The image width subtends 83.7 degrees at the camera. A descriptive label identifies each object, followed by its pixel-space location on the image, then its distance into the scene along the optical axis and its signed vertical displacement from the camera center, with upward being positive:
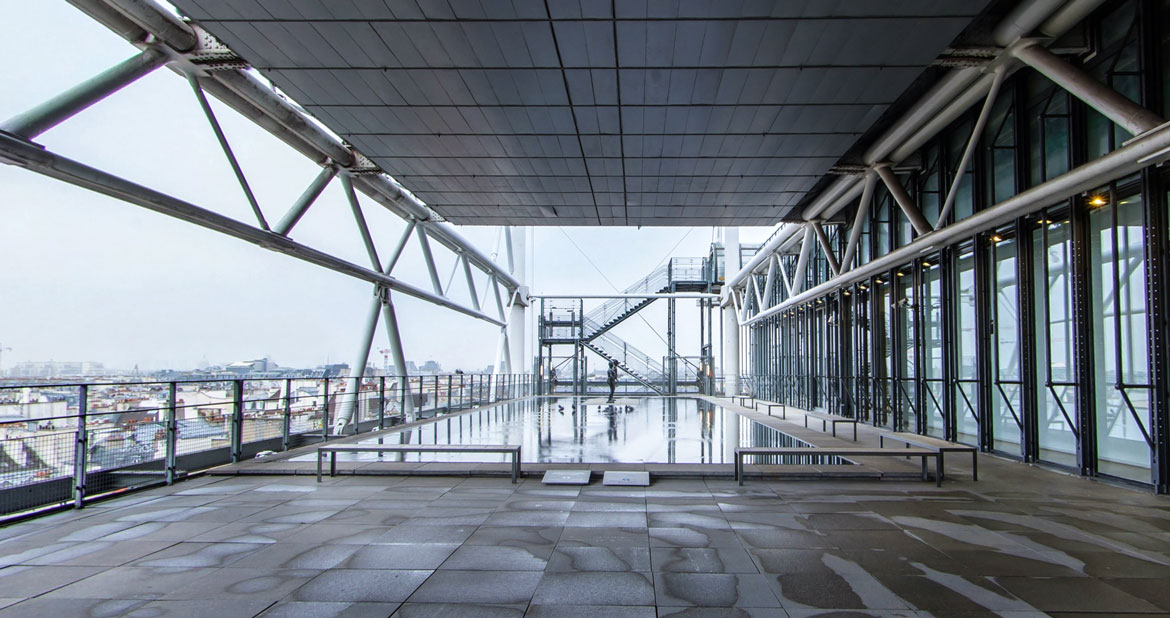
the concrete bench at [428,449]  8.63 -1.38
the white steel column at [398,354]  17.97 -0.18
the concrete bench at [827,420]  13.25 -1.88
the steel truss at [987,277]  7.93 +1.49
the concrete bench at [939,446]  8.84 -1.35
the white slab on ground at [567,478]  8.48 -1.69
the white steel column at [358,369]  14.87 -0.57
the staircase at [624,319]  37.78 +1.49
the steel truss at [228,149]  7.62 +3.60
